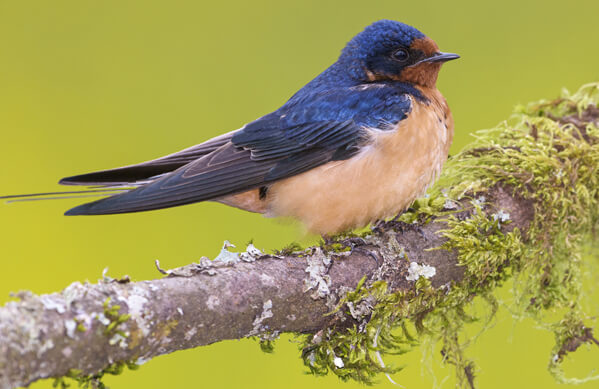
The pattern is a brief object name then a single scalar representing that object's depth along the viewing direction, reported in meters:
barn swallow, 5.14
